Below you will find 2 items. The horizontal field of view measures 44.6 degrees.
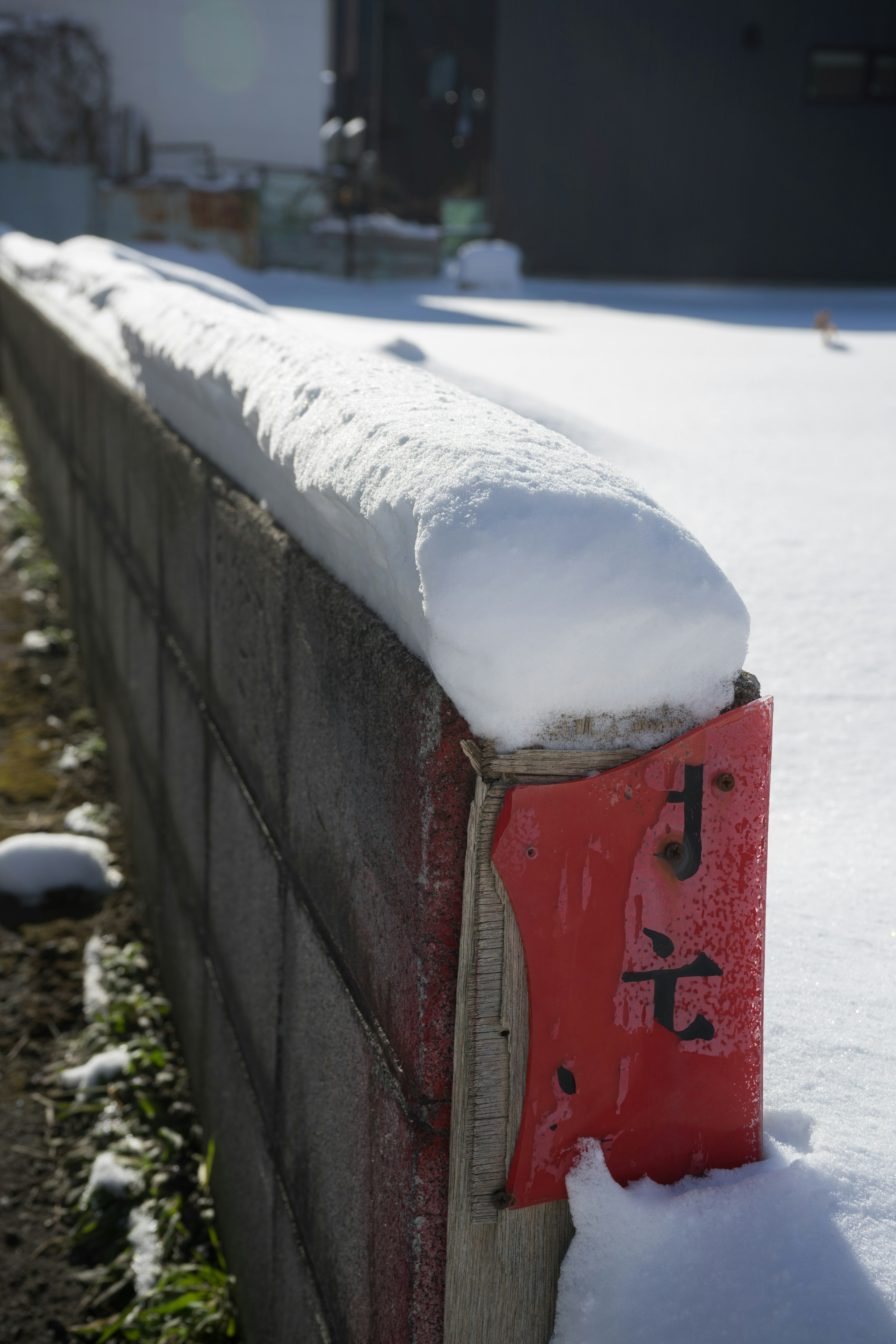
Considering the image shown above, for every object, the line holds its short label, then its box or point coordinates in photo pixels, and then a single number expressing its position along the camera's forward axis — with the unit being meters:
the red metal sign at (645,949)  0.86
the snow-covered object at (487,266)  12.32
